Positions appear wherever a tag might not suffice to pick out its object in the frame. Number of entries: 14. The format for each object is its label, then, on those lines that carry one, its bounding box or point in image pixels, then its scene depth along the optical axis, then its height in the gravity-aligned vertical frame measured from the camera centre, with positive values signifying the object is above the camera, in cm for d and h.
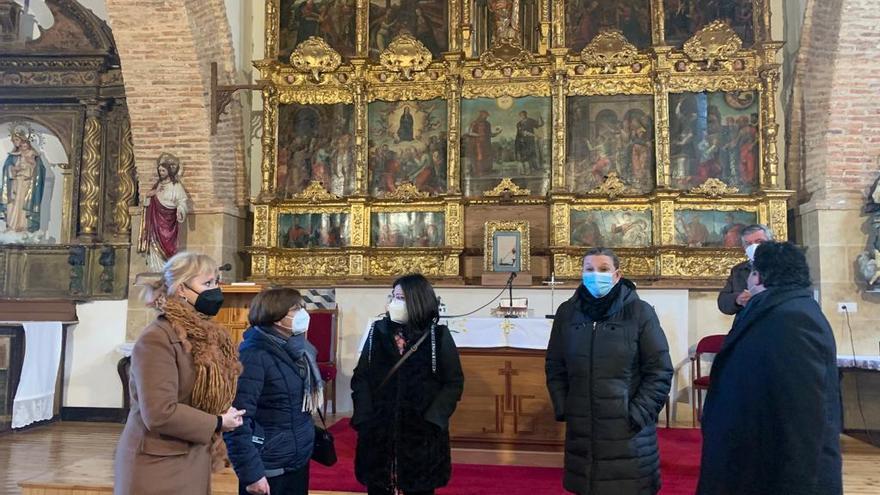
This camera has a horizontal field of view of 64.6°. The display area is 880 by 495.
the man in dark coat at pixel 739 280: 460 +1
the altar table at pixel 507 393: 562 -92
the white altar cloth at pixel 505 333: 577 -45
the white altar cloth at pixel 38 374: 780 -112
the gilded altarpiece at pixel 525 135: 841 +183
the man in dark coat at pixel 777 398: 232 -40
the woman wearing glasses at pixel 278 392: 288 -48
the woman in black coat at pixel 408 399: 316 -55
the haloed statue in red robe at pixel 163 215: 835 +76
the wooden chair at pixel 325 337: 789 -67
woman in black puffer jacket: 307 -50
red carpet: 487 -146
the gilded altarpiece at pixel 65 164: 899 +148
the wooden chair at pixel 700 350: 731 -74
